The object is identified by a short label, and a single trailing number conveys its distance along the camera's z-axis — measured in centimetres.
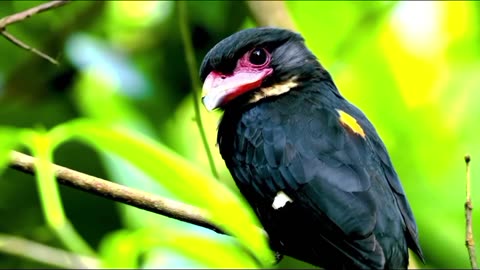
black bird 494
